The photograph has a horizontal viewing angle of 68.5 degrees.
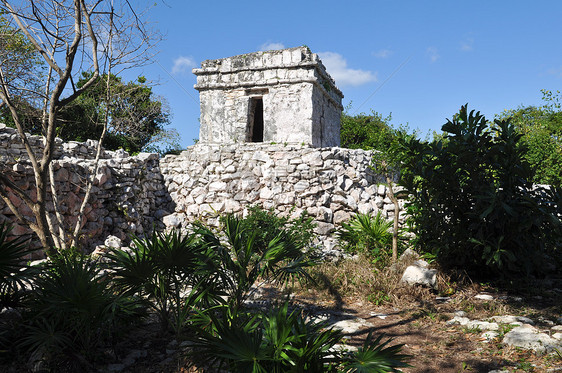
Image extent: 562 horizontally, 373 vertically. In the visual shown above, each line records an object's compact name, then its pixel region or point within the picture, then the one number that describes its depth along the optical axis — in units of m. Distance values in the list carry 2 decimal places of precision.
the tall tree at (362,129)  18.90
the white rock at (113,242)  8.00
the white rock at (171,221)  9.97
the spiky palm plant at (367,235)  7.07
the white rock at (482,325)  4.24
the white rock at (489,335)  3.98
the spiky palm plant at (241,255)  3.67
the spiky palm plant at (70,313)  3.23
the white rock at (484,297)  5.22
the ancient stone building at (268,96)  10.55
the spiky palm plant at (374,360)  2.34
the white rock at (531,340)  3.66
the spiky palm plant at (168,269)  3.47
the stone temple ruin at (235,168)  8.71
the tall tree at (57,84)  5.18
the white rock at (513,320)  4.34
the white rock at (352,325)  4.33
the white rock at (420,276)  5.57
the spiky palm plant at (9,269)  3.37
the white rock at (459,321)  4.48
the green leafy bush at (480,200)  5.25
